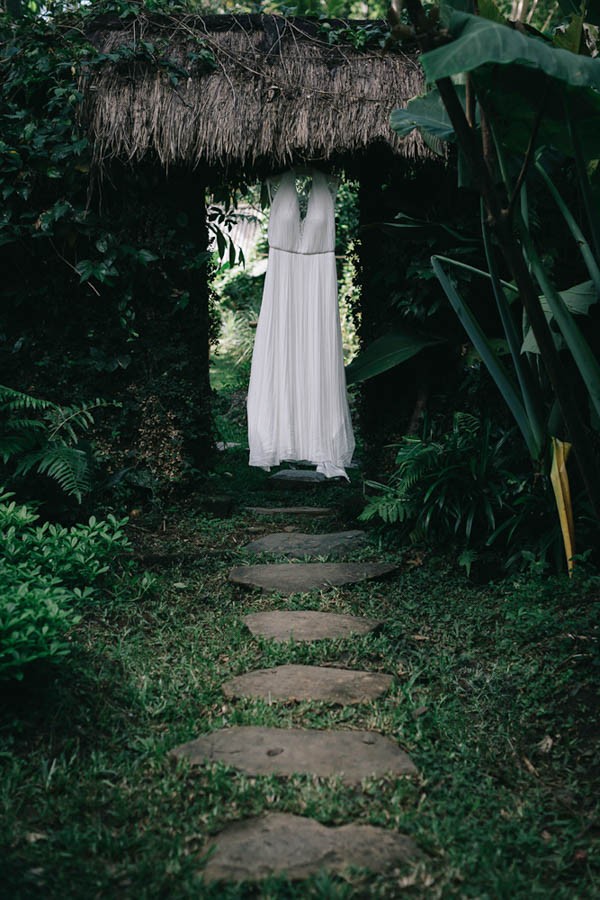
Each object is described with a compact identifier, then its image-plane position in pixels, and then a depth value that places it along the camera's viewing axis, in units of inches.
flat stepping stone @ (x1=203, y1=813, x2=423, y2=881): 74.2
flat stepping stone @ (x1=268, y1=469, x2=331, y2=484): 246.7
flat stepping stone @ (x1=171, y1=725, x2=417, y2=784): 92.1
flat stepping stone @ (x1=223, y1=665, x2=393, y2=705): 110.5
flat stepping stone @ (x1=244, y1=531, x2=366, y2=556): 177.0
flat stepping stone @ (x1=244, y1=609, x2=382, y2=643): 130.9
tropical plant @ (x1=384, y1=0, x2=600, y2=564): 93.8
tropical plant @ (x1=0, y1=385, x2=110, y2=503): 159.8
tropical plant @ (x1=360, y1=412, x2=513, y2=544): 161.6
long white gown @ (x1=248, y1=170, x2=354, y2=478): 201.3
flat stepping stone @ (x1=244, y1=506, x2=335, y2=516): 210.8
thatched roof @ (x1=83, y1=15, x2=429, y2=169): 185.5
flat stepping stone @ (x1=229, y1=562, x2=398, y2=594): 155.0
